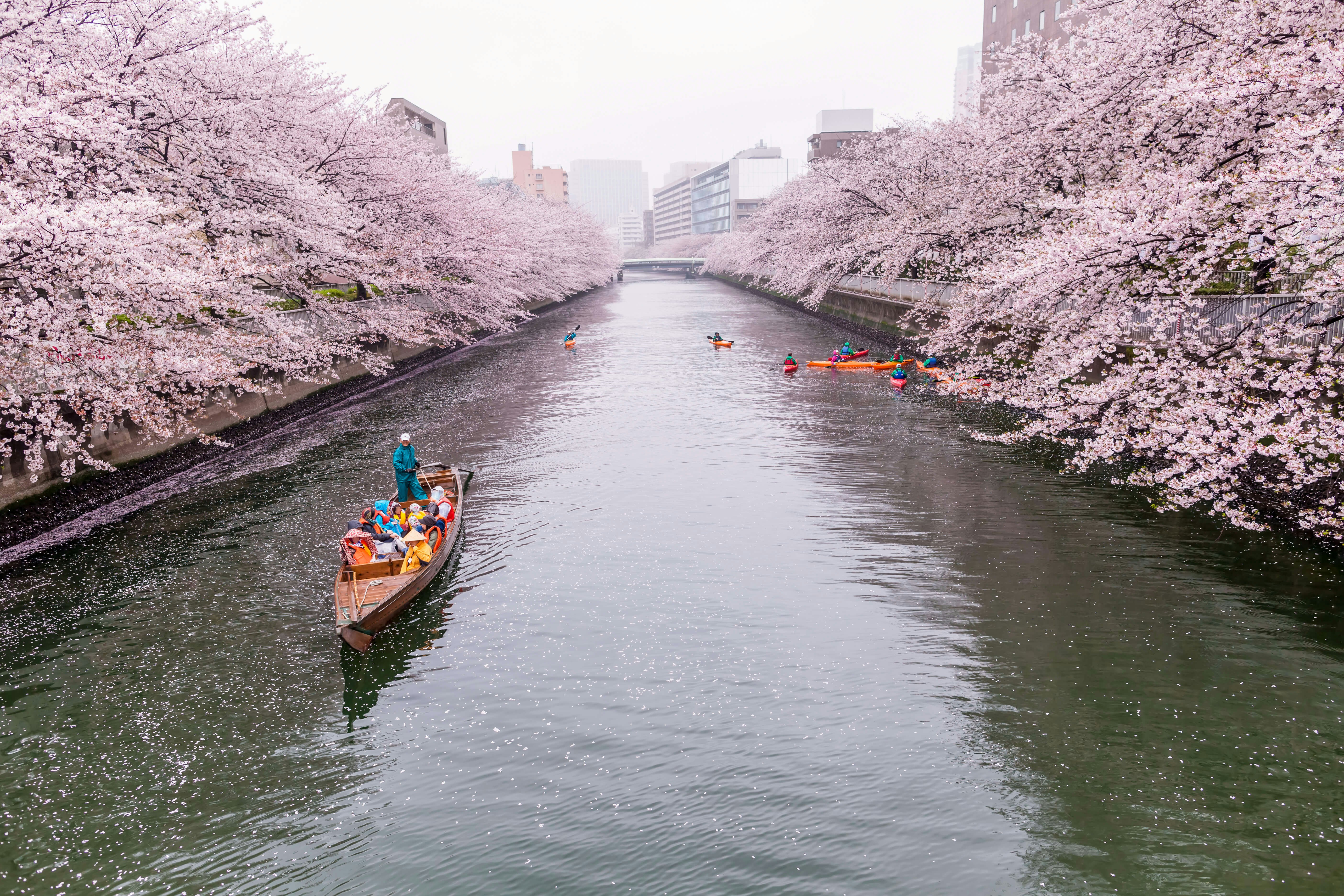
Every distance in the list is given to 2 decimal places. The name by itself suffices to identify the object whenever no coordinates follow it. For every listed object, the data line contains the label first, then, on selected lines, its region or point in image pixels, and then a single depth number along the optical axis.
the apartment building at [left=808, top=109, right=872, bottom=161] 155.38
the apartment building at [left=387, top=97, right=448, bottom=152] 74.06
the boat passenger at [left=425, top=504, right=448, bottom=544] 13.25
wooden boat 10.41
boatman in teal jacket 14.55
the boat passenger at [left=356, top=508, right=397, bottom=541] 12.14
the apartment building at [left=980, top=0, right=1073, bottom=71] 55.34
